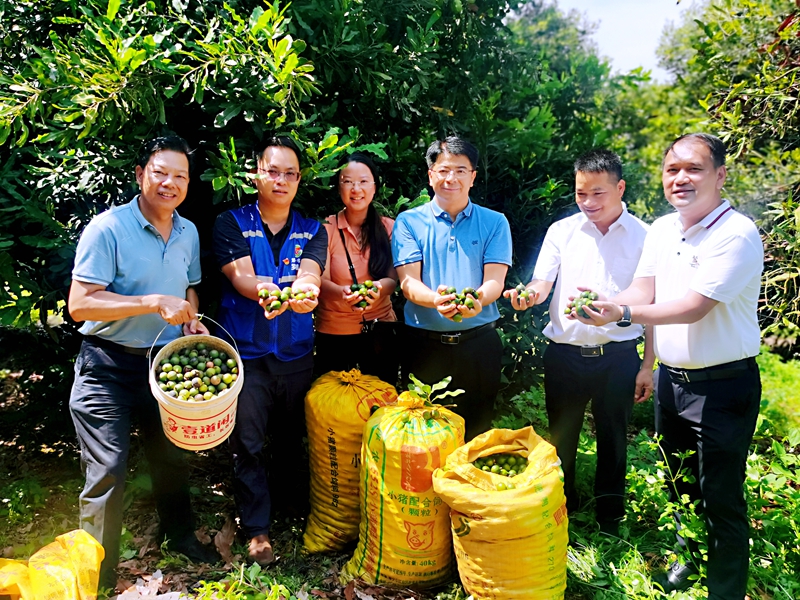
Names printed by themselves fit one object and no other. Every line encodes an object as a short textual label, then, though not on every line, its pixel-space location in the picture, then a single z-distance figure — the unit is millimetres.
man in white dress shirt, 3471
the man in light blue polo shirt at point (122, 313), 2879
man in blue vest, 3279
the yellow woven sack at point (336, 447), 3414
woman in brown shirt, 3596
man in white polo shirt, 2828
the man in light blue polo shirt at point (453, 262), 3504
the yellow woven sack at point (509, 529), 2795
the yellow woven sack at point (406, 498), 3088
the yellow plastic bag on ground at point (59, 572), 2625
